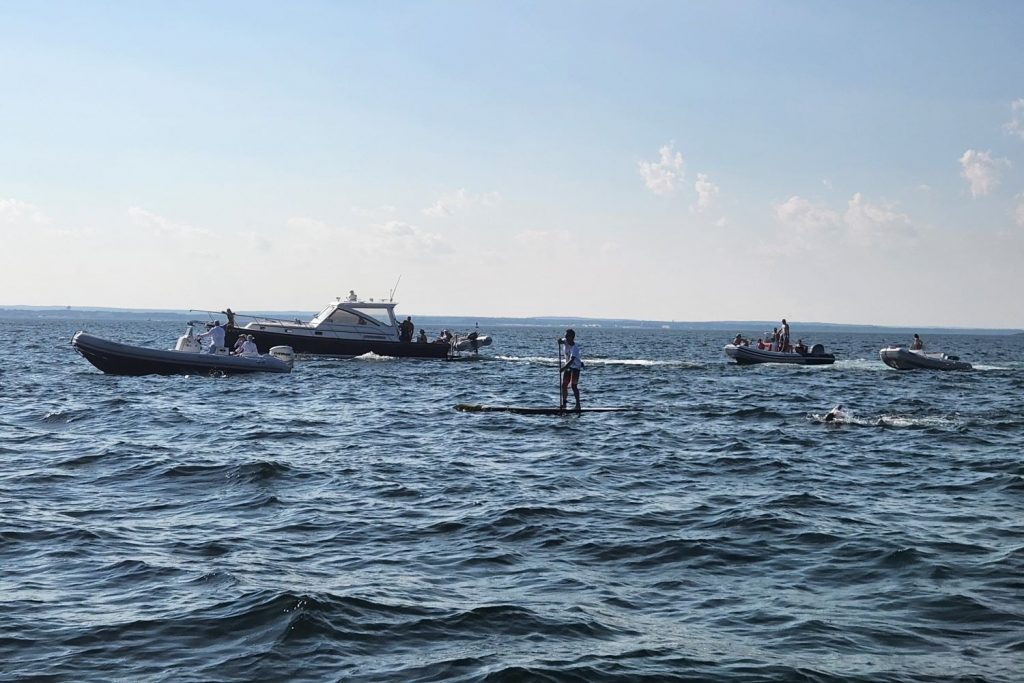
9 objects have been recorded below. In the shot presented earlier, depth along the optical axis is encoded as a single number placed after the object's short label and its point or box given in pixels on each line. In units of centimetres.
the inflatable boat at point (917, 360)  5003
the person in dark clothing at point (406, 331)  5059
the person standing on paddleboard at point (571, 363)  2505
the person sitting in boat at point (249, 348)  3706
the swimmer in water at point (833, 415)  2515
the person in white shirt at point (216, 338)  3575
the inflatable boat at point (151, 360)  3544
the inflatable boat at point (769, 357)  5116
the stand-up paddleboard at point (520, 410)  2556
